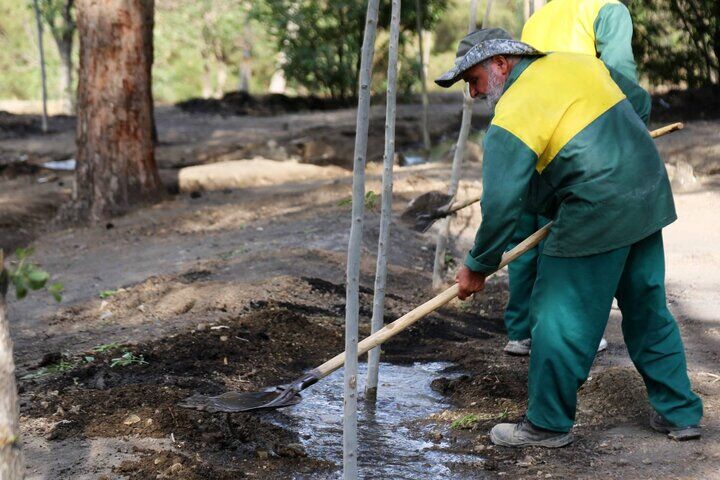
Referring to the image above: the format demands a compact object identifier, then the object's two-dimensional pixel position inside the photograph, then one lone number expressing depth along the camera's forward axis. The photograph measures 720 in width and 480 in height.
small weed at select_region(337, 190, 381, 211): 8.74
